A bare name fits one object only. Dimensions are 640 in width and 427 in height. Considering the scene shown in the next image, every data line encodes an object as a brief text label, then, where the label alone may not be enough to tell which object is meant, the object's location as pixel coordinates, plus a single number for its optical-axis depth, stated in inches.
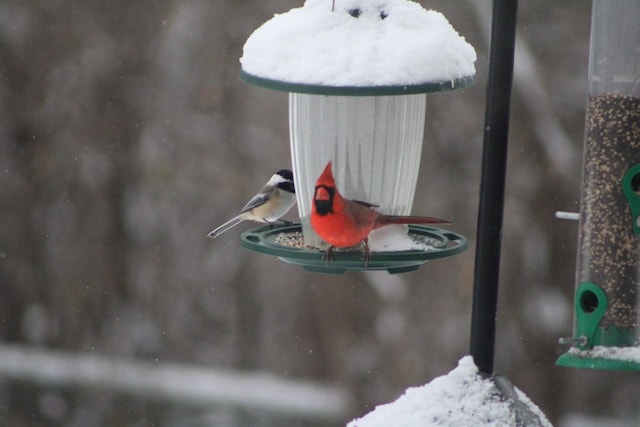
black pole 216.1
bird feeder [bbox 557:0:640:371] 260.7
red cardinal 237.9
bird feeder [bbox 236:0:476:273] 225.1
